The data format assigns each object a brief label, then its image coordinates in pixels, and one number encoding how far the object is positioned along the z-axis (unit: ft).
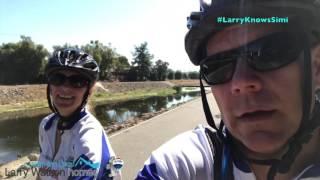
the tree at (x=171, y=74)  243.83
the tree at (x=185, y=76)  254.36
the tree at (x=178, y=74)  251.34
